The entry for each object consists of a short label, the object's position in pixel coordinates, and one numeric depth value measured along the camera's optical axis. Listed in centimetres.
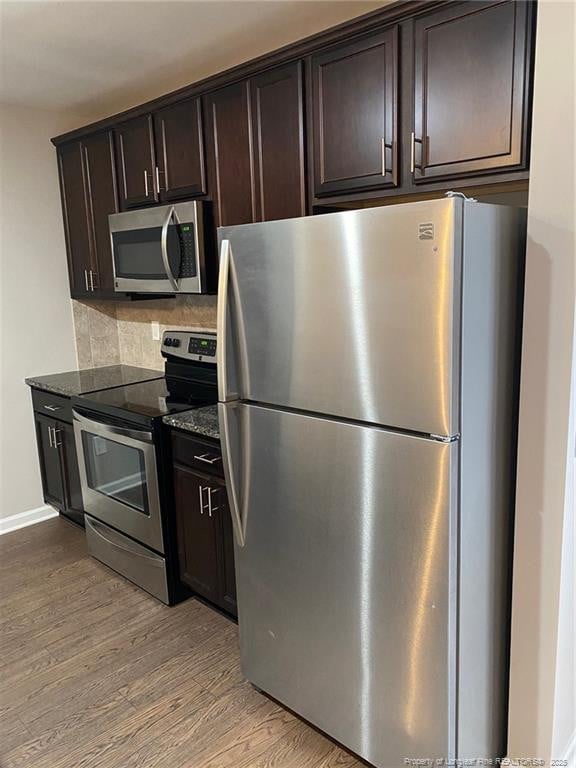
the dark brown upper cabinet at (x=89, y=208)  321
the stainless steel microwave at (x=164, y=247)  267
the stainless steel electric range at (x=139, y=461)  265
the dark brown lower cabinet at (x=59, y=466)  340
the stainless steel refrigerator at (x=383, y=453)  140
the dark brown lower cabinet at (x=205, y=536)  244
